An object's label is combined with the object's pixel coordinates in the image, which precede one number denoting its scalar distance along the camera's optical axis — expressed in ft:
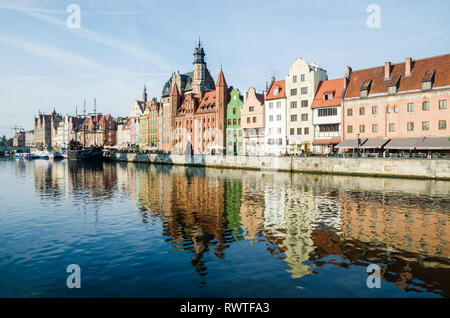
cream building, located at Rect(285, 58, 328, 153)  263.49
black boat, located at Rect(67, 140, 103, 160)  483.51
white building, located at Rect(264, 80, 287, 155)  282.97
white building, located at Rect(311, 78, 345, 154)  244.63
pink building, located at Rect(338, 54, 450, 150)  197.36
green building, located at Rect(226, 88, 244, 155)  335.88
